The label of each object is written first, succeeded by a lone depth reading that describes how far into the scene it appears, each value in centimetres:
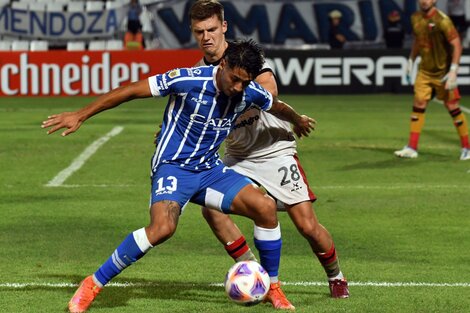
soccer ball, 1599
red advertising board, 5803
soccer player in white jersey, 1755
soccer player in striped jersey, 1620
